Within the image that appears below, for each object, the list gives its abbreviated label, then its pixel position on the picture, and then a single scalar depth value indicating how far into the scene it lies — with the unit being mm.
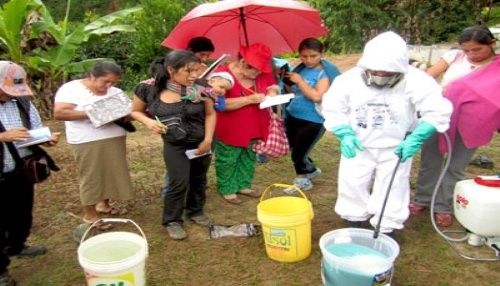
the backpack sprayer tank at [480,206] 3055
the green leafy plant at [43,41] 6895
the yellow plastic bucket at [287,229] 2965
